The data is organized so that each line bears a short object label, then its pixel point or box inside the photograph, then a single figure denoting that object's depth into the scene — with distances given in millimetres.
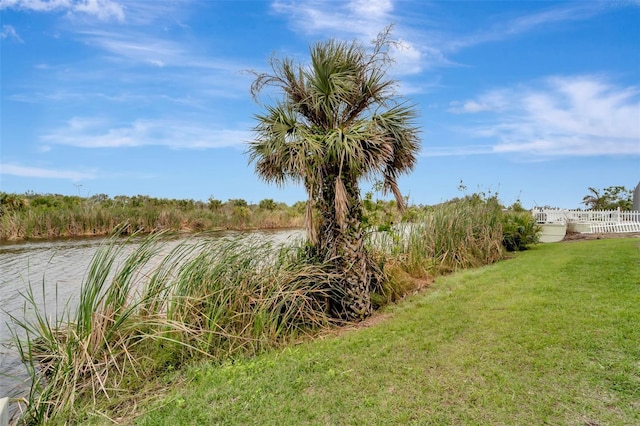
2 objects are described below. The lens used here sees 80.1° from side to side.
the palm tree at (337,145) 5656
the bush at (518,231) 12073
